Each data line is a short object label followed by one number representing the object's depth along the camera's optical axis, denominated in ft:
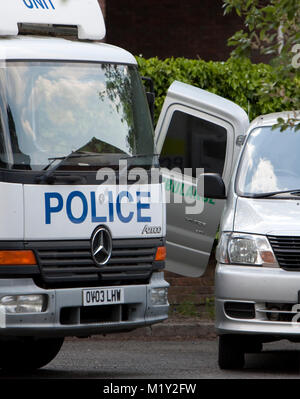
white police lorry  55.90
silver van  61.61
